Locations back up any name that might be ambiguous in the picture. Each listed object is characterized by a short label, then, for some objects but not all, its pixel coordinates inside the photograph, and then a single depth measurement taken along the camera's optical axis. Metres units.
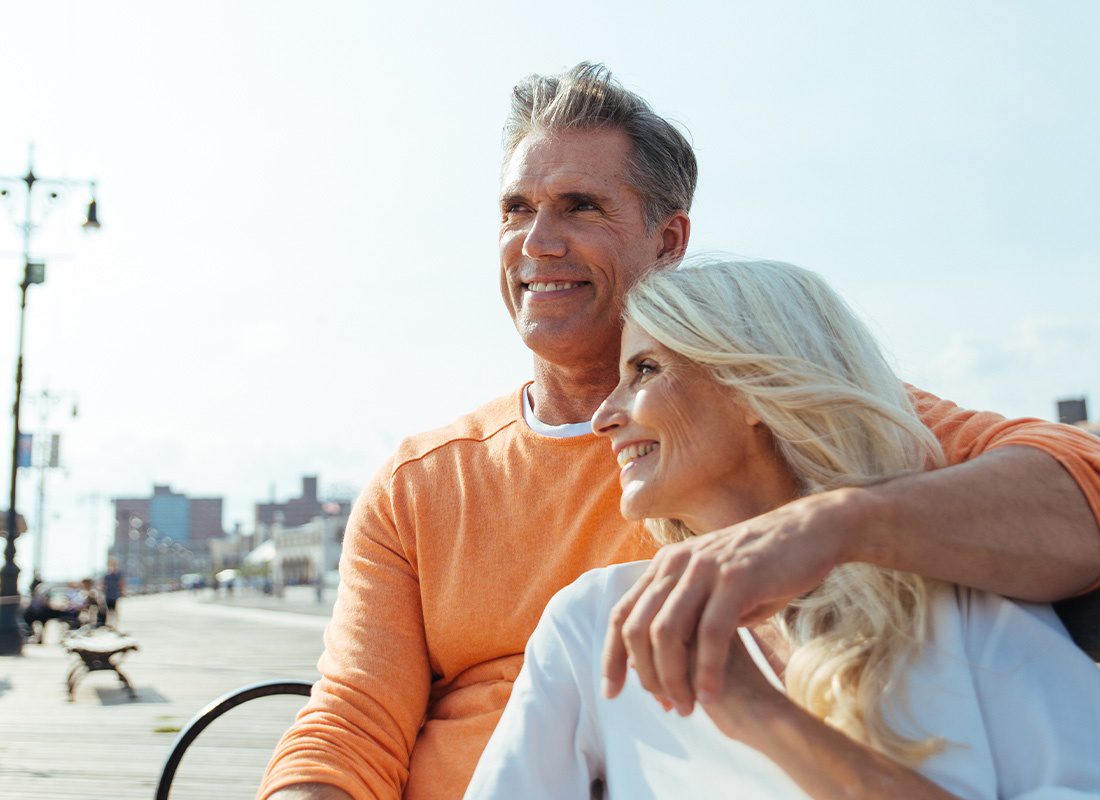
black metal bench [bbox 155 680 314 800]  2.70
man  2.19
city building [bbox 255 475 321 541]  157.50
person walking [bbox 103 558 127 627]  23.75
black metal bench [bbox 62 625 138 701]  10.27
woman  1.35
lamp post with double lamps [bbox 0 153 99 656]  16.88
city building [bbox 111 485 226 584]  101.32
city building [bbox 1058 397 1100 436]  59.91
